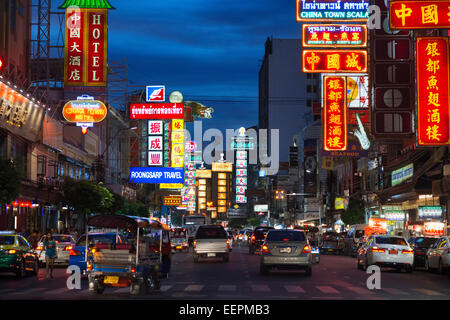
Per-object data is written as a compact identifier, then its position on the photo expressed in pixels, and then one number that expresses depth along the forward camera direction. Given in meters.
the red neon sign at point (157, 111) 85.44
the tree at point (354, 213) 82.50
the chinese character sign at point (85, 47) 50.28
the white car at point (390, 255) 33.19
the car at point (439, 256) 32.00
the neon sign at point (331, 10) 60.81
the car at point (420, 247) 37.41
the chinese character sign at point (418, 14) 43.31
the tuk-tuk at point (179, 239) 63.16
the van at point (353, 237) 57.24
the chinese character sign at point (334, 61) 58.81
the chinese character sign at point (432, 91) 42.88
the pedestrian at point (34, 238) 43.55
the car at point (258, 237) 54.57
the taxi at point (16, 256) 27.30
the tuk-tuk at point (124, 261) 19.94
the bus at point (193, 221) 91.50
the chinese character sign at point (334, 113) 59.62
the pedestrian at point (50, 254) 28.94
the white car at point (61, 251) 36.12
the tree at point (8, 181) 38.06
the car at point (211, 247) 43.25
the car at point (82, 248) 27.56
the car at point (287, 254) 29.52
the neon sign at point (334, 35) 59.38
